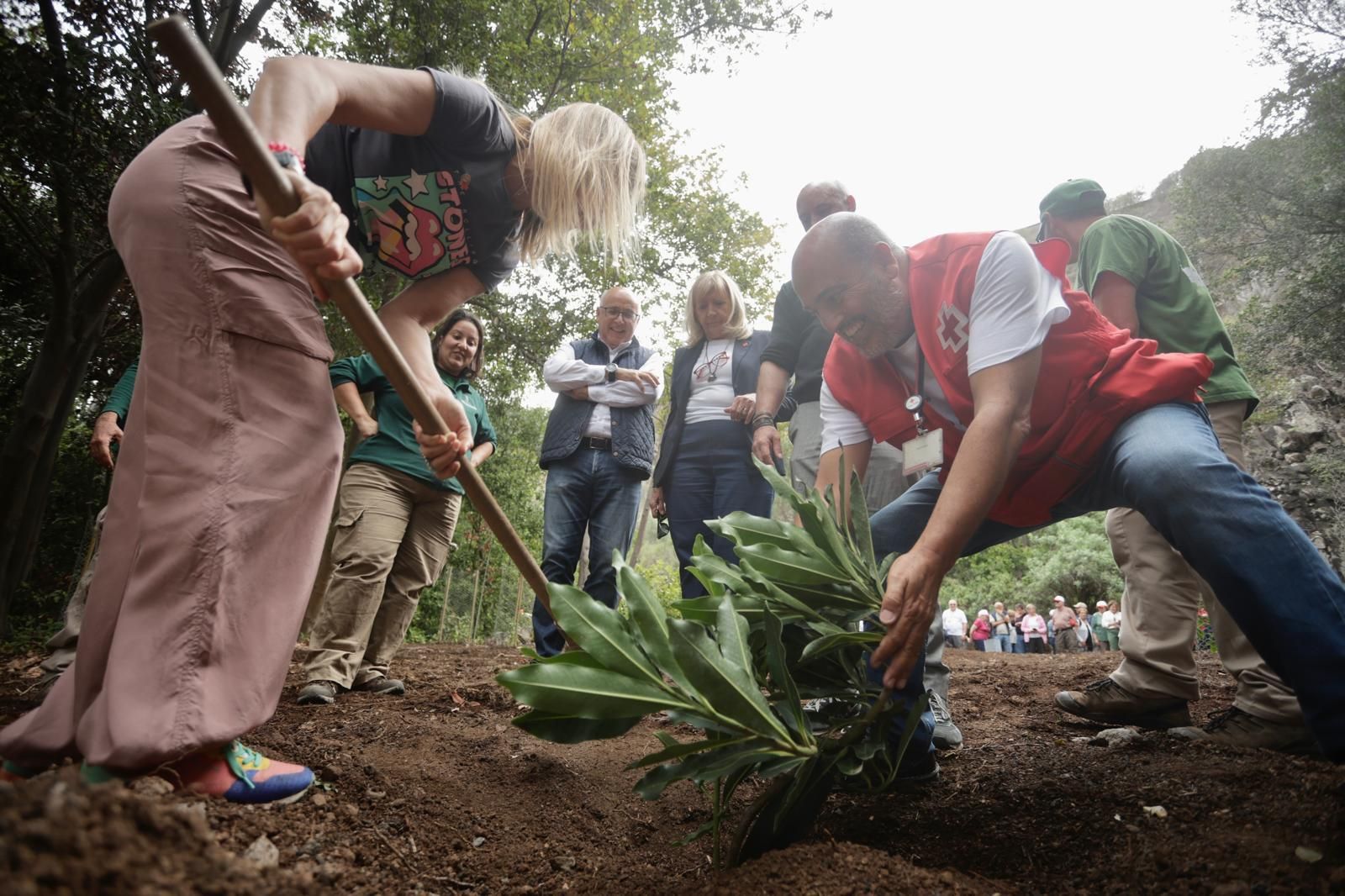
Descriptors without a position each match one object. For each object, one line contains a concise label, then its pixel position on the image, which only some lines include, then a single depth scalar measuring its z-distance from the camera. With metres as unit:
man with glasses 3.47
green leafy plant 1.18
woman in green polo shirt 2.96
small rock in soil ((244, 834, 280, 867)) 1.07
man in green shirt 2.23
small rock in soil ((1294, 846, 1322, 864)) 1.06
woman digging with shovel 1.12
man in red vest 1.36
